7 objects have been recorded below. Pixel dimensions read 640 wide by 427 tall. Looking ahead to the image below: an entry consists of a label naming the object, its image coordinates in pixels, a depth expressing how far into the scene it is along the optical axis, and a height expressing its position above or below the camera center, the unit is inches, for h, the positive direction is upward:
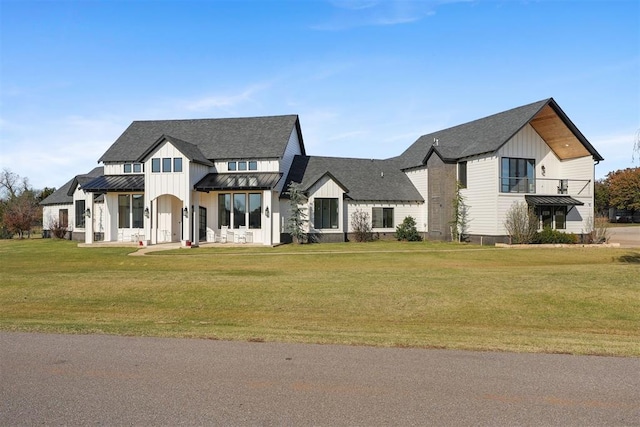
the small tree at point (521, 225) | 1205.7 -4.2
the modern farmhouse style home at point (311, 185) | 1247.5 +106.7
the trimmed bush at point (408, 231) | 1398.9 -20.1
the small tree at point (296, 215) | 1286.9 +25.4
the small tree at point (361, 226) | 1363.2 -4.9
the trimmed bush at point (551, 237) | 1226.0 -35.0
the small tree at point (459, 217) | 1338.6 +17.9
